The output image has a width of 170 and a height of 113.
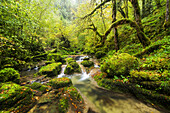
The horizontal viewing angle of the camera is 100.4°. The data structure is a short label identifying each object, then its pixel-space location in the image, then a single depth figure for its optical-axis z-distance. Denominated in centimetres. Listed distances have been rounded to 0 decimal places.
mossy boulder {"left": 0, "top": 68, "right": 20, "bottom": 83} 473
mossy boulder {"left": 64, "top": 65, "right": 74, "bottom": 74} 893
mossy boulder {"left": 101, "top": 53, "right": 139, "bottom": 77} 460
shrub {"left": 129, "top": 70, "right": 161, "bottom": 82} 350
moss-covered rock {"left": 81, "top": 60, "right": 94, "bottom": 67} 1005
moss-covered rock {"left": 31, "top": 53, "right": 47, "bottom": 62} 1254
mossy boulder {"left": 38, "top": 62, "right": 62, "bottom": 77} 782
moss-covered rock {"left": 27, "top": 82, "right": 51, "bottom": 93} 465
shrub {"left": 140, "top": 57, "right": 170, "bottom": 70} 362
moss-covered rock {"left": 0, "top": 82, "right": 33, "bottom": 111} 298
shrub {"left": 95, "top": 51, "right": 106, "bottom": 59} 1189
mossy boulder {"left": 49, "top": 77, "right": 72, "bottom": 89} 496
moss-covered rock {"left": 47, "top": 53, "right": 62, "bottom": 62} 1234
